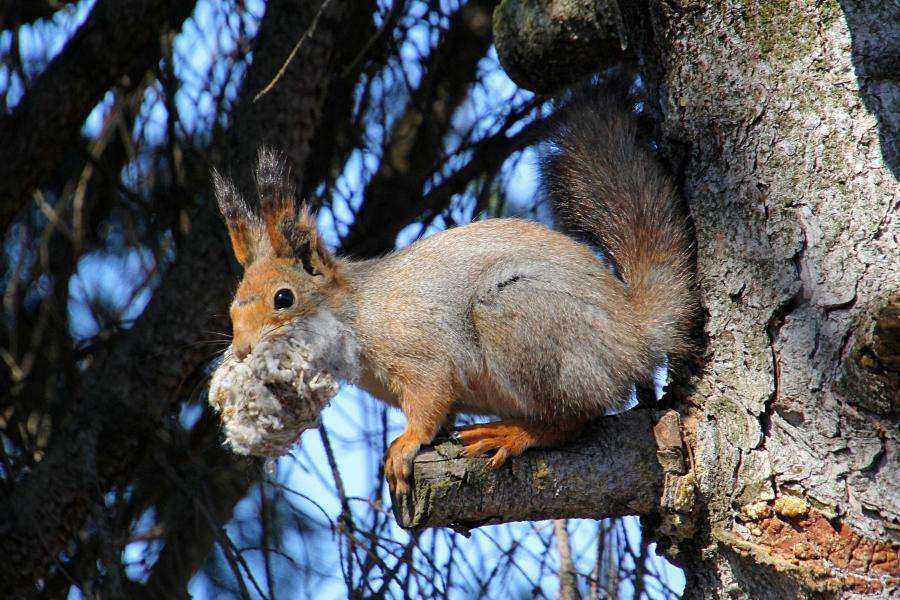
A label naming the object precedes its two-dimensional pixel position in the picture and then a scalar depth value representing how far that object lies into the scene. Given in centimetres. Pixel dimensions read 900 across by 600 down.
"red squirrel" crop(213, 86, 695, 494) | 451
